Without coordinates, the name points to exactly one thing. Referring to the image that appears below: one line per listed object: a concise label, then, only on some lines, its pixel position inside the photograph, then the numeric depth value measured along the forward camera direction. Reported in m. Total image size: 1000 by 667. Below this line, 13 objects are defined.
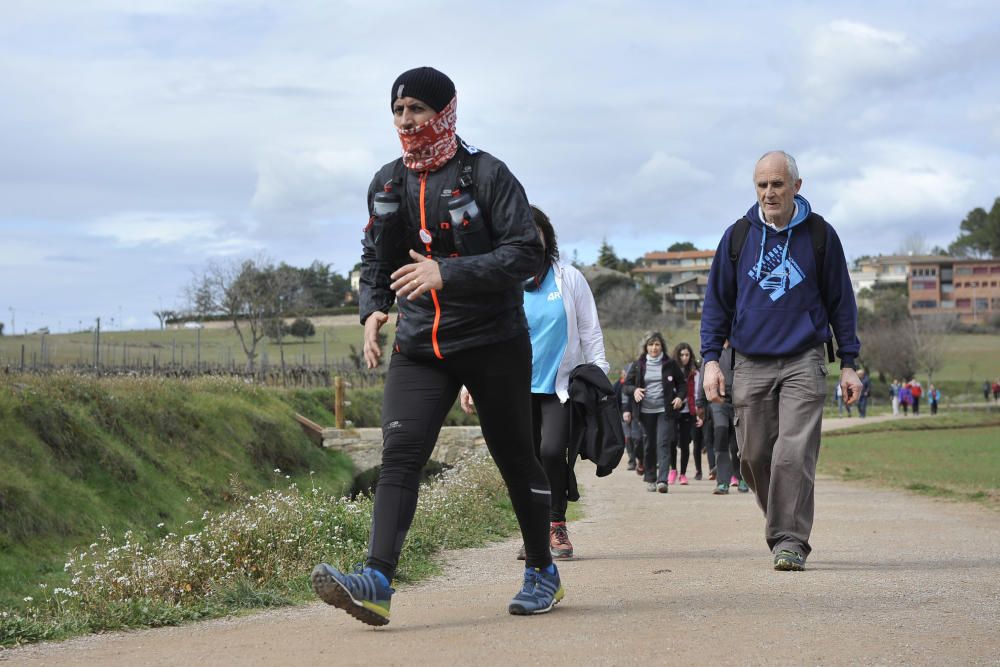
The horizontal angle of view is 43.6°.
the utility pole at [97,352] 29.45
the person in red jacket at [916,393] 59.10
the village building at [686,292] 155.85
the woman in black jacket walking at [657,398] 15.45
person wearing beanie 4.93
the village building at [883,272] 172.88
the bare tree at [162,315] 70.40
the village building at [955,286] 150.88
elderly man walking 7.02
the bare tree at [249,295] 61.22
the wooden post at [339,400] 30.81
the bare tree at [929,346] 93.31
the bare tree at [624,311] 99.69
